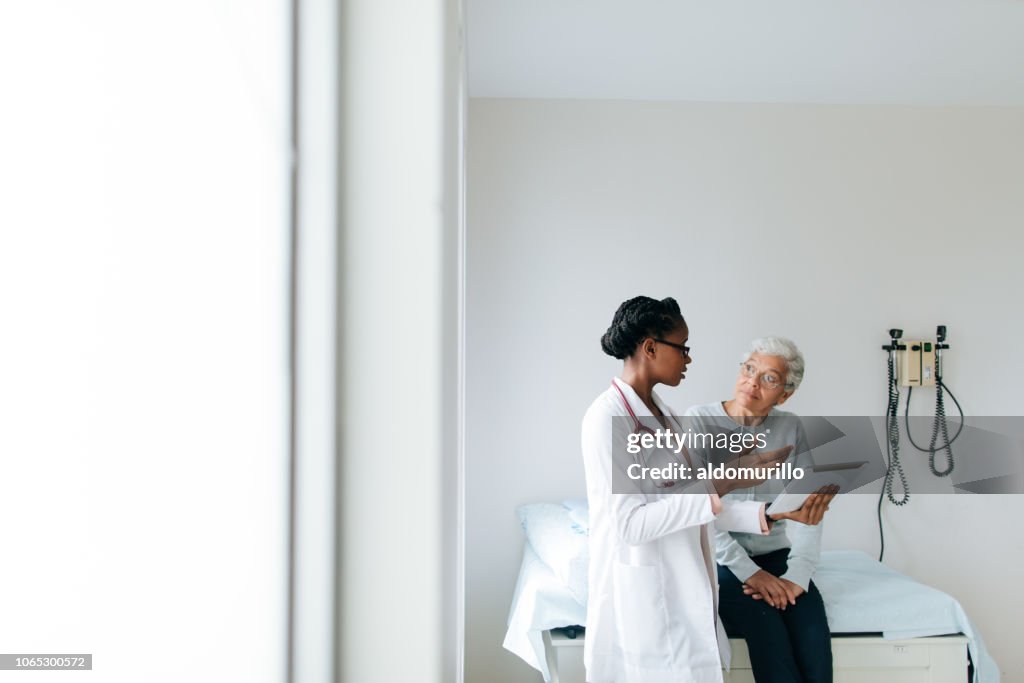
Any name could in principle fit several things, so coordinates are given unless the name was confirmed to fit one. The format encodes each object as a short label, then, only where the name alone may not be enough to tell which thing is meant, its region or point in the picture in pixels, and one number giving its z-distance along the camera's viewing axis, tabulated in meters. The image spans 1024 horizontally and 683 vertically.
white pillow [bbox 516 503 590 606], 1.96
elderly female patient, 1.84
